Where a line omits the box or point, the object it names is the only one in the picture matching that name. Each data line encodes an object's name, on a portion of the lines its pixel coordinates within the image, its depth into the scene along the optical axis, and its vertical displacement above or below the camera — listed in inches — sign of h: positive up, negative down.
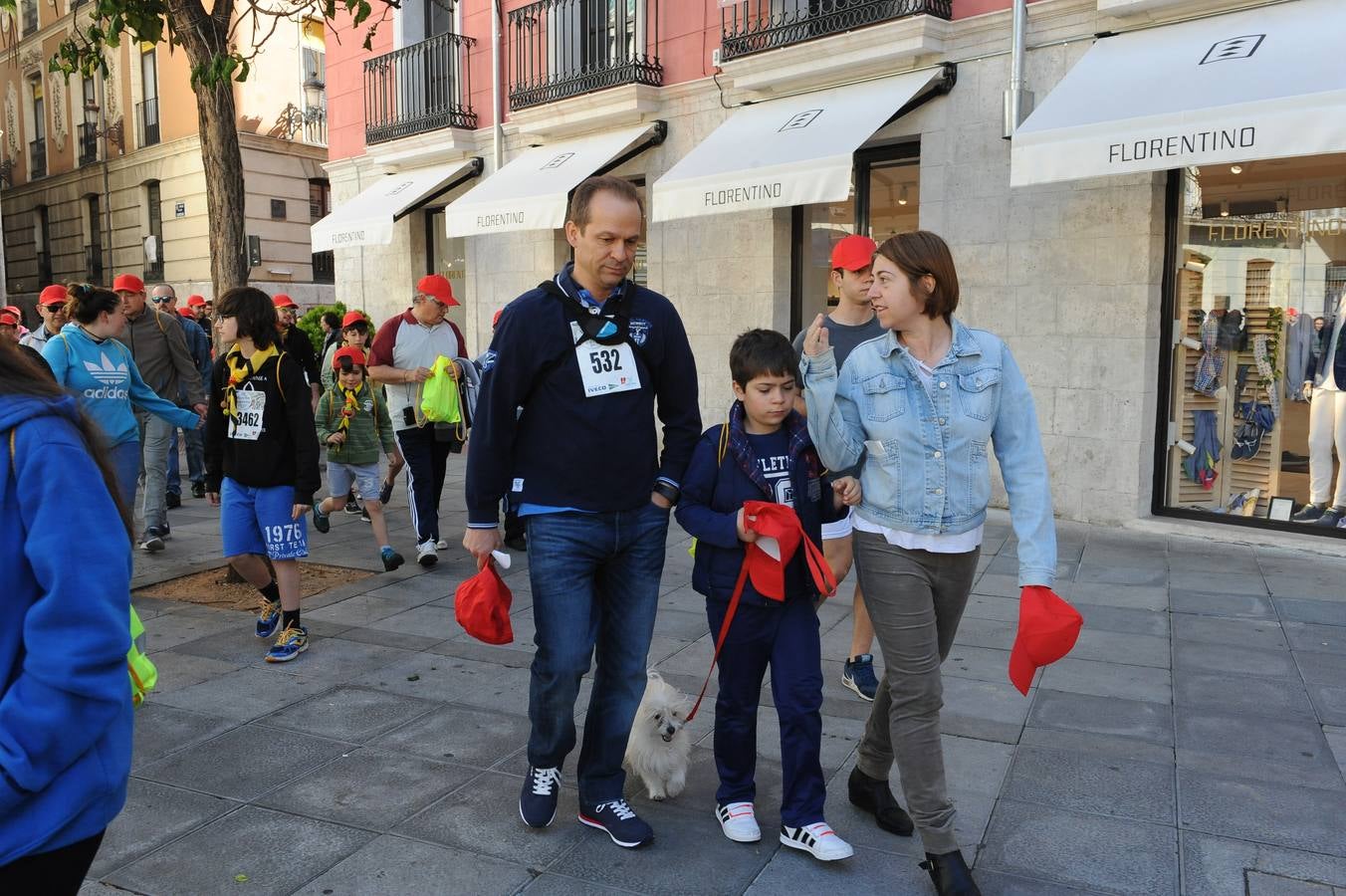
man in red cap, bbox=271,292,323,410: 347.3 -5.6
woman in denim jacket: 115.2 -15.0
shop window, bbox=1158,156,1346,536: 311.1 -3.9
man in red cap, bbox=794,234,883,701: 175.0 +1.3
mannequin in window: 307.6 -28.5
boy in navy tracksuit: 122.9 -30.5
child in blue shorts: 201.0 -22.7
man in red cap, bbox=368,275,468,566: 284.2 -12.6
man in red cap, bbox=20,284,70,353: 358.9 +8.3
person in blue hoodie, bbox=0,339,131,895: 60.5 -18.0
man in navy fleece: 123.6 -17.2
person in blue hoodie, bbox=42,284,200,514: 238.2 -8.6
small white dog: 135.8 -53.5
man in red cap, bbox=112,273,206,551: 315.3 -11.9
